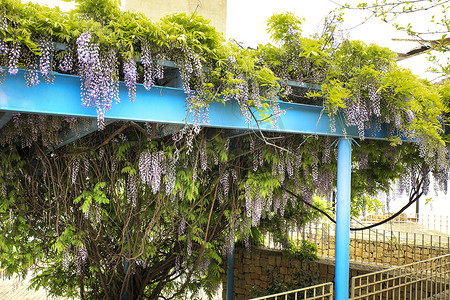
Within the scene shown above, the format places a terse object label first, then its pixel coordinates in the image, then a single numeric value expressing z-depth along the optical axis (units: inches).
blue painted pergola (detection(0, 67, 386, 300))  97.4
